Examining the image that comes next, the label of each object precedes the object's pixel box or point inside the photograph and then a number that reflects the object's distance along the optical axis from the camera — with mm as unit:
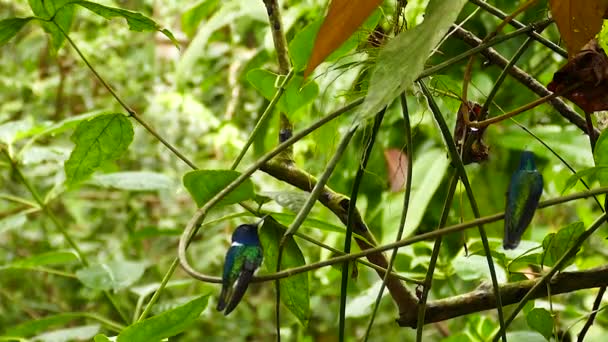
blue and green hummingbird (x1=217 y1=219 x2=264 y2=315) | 2839
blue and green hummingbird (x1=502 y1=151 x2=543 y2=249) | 2834
